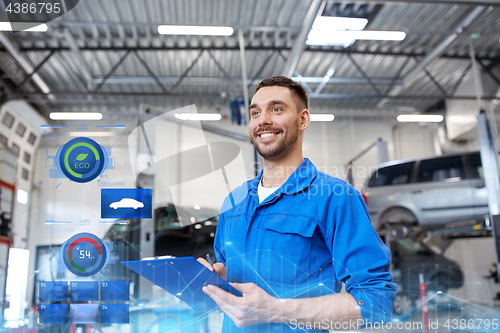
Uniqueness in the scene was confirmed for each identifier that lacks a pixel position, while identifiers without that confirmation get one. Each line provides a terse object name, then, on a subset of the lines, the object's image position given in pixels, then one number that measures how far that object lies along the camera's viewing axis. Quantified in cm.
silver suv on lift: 464
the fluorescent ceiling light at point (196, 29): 411
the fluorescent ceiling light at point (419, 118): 510
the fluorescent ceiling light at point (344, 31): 427
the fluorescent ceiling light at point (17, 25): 308
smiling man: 101
